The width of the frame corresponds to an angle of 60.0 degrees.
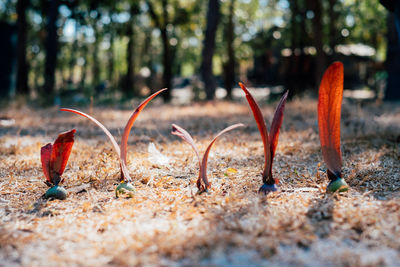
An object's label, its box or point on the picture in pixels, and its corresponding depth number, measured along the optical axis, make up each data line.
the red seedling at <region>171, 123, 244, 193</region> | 2.57
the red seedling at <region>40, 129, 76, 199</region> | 2.58
